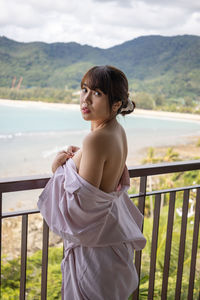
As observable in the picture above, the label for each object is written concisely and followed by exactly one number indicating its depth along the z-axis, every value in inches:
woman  45.1
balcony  50.8
